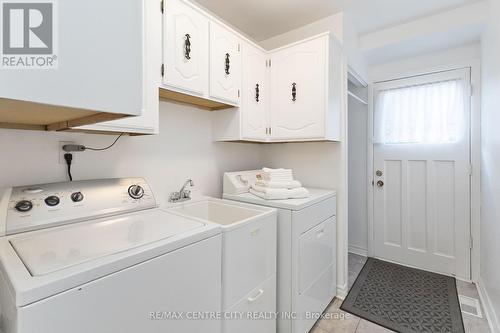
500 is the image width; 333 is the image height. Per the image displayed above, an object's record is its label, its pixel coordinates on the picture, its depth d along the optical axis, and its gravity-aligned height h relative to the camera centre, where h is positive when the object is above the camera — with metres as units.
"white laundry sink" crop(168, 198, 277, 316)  1.23 -0.52
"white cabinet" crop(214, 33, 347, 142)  1.95 +0.61
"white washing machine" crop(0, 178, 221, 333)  0.68 -0.32
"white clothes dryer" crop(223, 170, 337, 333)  1.62 -0.64
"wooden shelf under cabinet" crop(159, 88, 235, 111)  1.58 +0.48
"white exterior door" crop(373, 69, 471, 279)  2.46 -0.07
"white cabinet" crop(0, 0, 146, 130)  0.54 +0.25
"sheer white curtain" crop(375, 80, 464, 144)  2.48 +0.58
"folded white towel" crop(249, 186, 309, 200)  1.76 -0.21
